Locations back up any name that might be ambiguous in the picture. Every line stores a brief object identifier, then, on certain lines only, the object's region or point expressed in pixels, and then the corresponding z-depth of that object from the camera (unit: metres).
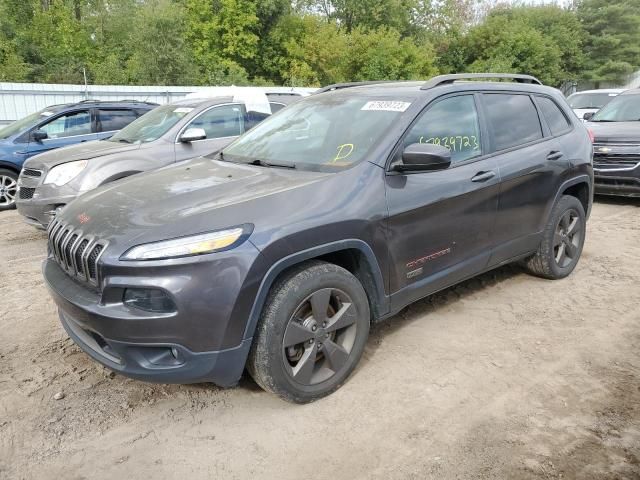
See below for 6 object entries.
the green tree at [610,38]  38.69
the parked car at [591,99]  13.60
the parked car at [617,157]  7.72
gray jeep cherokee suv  2.52
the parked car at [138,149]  5.79
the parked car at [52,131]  8.32
